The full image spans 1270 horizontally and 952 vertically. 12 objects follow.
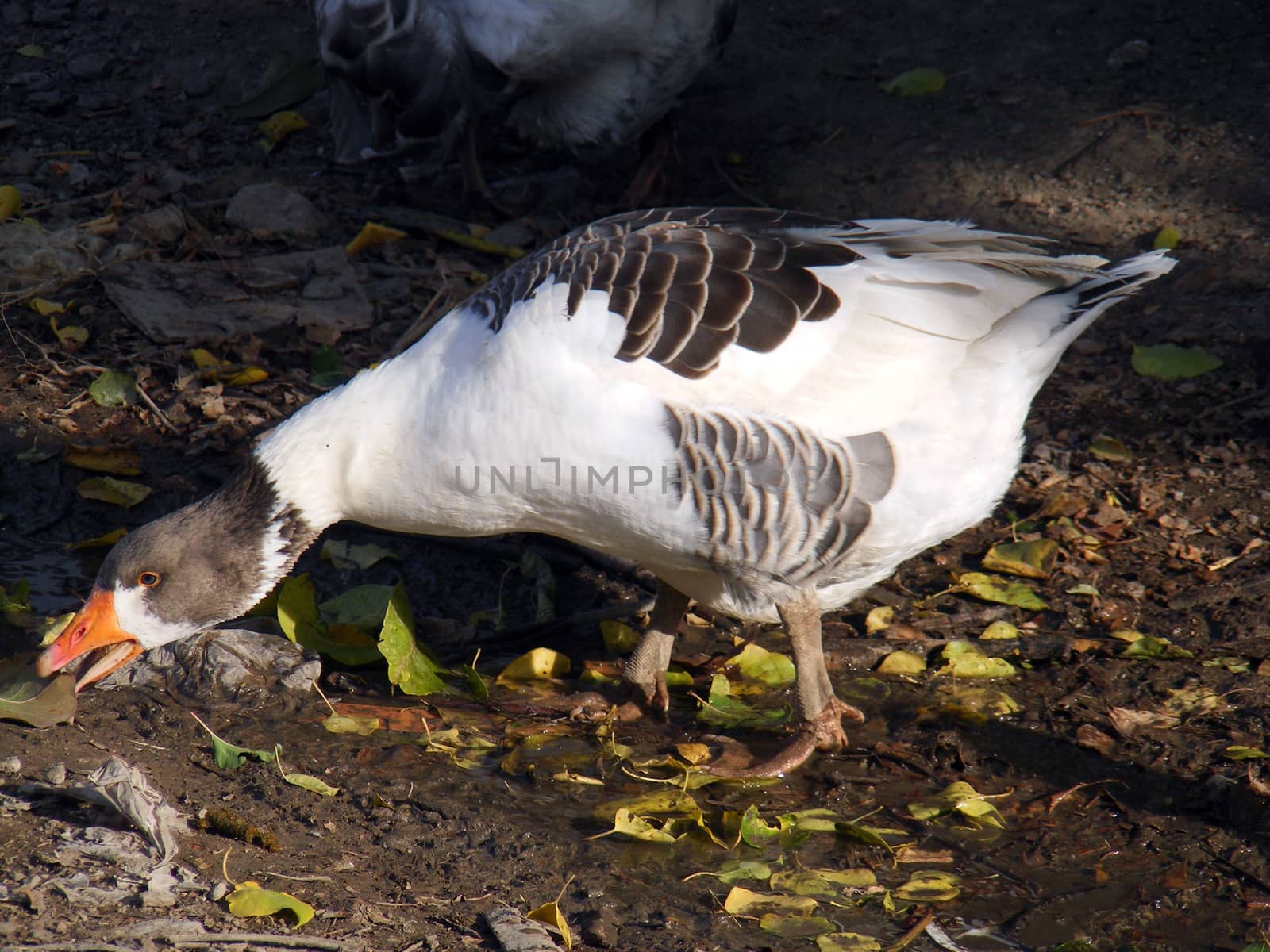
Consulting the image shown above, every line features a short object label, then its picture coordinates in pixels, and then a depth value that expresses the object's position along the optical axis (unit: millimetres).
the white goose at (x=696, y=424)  7074
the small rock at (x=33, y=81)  15562
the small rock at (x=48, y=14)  16719
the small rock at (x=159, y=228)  12430
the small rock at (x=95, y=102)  15297
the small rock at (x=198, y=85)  15672
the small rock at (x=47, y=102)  15219
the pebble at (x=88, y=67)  15875
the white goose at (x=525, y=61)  12547
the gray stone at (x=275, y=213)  12961
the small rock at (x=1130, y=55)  14883
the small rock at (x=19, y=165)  13719
